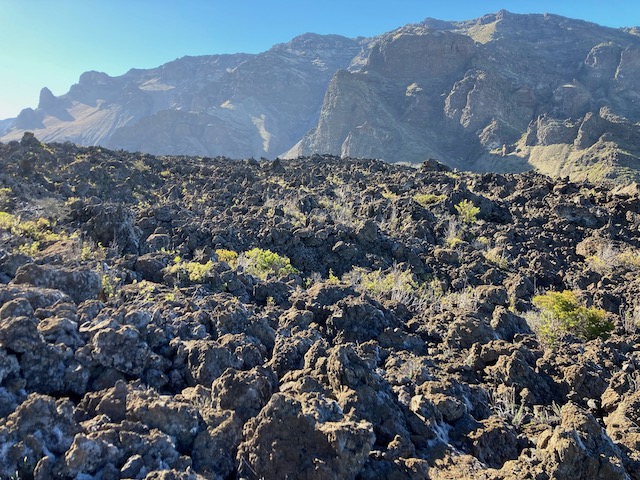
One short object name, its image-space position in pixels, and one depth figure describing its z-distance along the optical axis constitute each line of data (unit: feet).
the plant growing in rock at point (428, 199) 56.95
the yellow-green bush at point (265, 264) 31.78
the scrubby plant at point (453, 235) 43.70
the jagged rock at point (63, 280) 19.65
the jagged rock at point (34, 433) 10.59
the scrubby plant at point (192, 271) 25.26
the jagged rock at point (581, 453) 11.68
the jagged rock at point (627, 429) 12.98
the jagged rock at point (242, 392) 13.67
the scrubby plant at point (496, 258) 38.43
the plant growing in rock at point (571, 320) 24.25
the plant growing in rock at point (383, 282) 29.14
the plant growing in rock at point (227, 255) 34.19
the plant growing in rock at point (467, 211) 49.90
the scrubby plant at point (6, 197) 39.01
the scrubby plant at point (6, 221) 31.07
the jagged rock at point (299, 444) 11.54
